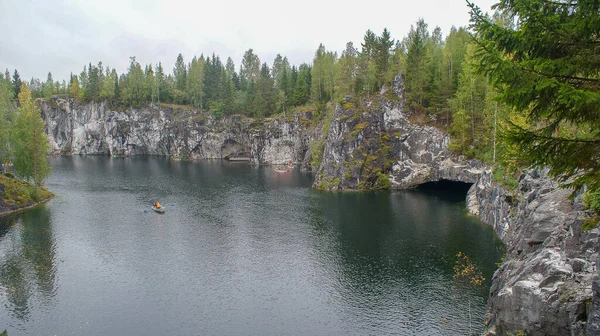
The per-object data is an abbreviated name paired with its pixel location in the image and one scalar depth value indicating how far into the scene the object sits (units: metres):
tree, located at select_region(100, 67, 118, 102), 147.12
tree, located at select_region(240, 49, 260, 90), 158.38
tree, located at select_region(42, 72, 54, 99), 154.62
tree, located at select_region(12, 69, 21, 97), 154.88
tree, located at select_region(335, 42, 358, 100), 90.01
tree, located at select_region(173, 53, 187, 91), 151.38
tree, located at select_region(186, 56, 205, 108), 144.88
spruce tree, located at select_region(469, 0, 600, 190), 10.42
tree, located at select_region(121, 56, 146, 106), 144.62
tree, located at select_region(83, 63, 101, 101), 146.10
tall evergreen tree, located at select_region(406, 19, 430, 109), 79.38
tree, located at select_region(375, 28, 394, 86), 86.69
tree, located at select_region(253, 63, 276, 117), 133.50
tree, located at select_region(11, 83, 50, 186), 68.56
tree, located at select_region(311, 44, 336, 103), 117.44
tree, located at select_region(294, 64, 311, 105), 128.16
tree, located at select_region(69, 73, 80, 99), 154.88
